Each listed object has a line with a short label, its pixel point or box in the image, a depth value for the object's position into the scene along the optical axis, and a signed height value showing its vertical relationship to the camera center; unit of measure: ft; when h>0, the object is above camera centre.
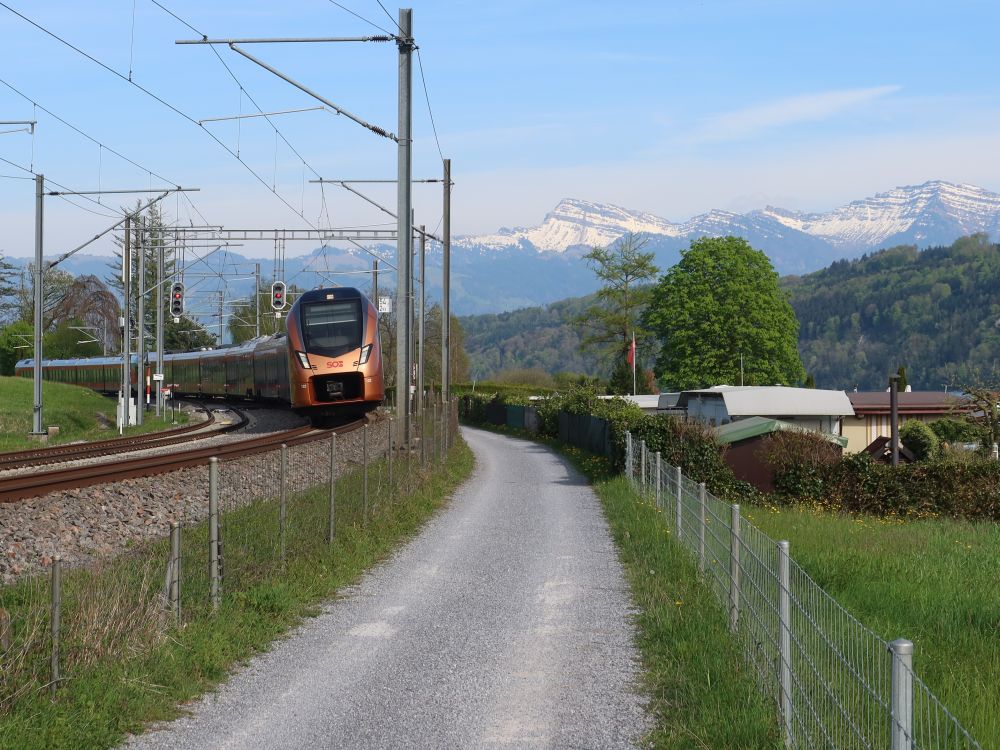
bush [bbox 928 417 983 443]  170.81 -9.37
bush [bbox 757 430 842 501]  87.45 -7.06
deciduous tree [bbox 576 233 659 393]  310.45 +16.63
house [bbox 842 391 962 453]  195.42 -7.77
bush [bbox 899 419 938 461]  162.91 -9.93
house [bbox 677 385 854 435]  153.89 -5.14
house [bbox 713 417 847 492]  90.17 -6.43
